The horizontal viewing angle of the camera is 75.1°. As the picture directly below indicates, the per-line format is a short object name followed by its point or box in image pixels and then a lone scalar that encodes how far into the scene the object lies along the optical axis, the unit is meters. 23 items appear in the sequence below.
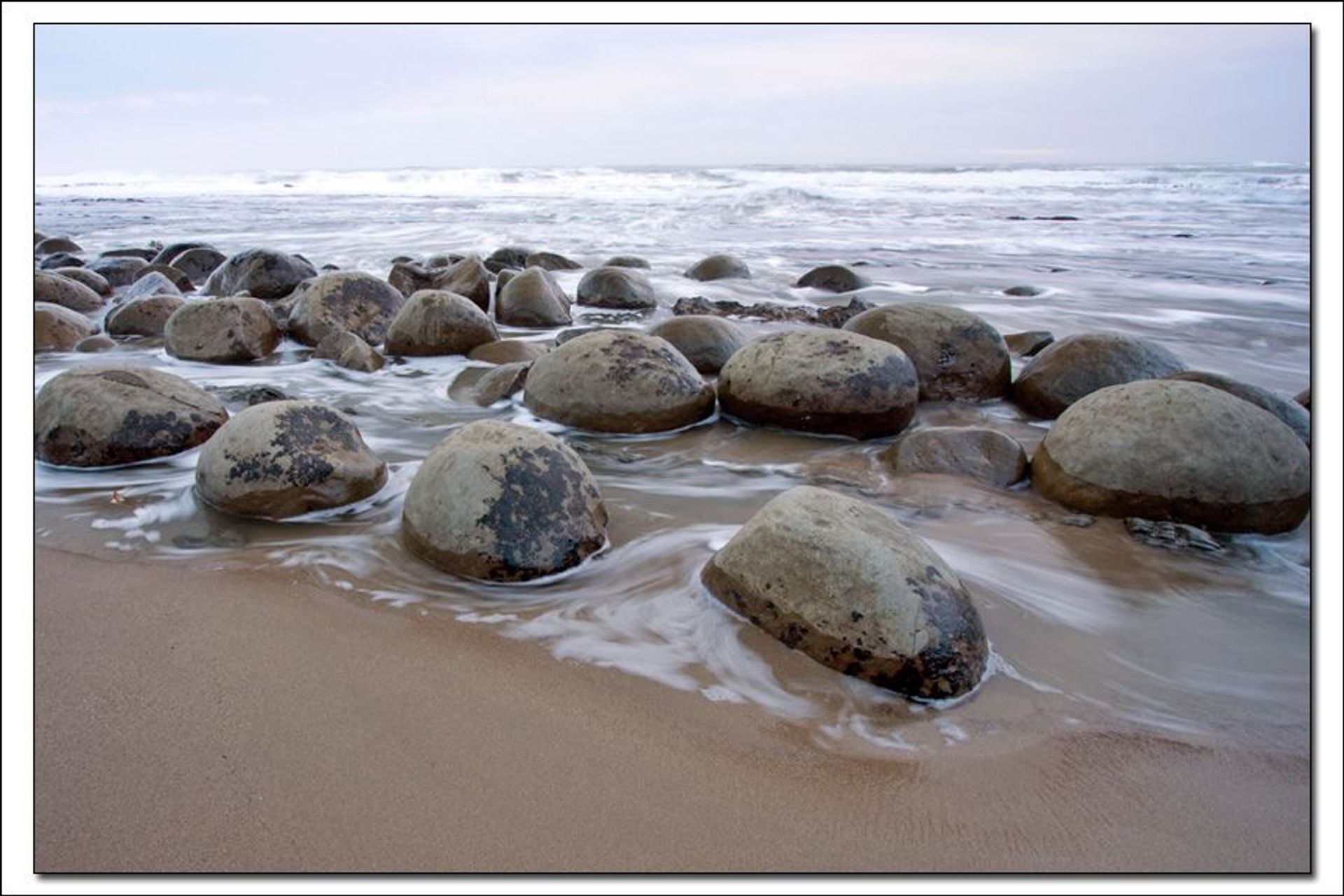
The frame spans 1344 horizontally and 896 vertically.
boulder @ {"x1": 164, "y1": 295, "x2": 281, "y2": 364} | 5.04
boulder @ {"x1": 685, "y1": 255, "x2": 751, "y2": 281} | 8.57
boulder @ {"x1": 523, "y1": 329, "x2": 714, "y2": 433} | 3.77
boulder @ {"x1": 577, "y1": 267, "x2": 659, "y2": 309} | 6.92
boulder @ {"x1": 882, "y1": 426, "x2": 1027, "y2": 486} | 3.23
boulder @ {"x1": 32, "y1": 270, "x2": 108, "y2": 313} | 6.30
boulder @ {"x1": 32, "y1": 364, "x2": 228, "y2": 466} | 3.16
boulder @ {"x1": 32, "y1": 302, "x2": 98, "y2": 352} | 5.21
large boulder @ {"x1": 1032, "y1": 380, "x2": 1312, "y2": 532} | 2.81
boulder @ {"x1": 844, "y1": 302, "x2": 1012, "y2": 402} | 4.27
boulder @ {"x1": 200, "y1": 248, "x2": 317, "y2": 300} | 6.99
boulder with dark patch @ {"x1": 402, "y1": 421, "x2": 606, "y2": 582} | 2.38
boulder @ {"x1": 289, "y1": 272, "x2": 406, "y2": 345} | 5.36
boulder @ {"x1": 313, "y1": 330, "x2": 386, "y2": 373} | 4.88
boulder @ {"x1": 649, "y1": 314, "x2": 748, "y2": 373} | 4.76
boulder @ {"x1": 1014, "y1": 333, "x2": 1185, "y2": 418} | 4.03
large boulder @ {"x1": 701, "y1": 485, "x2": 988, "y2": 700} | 1.93
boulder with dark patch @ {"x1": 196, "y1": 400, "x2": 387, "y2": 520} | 2.76
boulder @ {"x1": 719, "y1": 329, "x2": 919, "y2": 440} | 3.72
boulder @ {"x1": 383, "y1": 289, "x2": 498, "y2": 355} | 5.11
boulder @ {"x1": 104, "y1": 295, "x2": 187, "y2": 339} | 5.65
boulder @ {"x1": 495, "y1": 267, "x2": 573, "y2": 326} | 6.15
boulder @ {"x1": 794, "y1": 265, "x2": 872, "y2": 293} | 8.02
